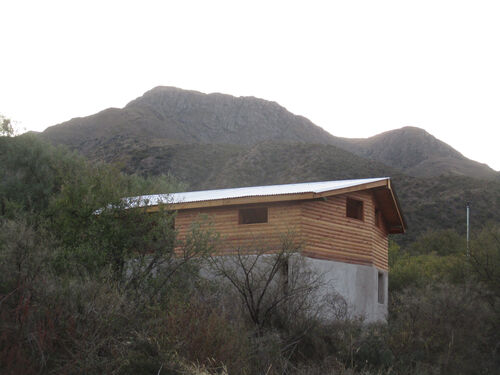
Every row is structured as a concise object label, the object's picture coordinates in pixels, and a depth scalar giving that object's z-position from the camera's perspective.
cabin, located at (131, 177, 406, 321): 17.30
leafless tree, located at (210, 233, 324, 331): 13.19
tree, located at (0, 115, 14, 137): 30.97
